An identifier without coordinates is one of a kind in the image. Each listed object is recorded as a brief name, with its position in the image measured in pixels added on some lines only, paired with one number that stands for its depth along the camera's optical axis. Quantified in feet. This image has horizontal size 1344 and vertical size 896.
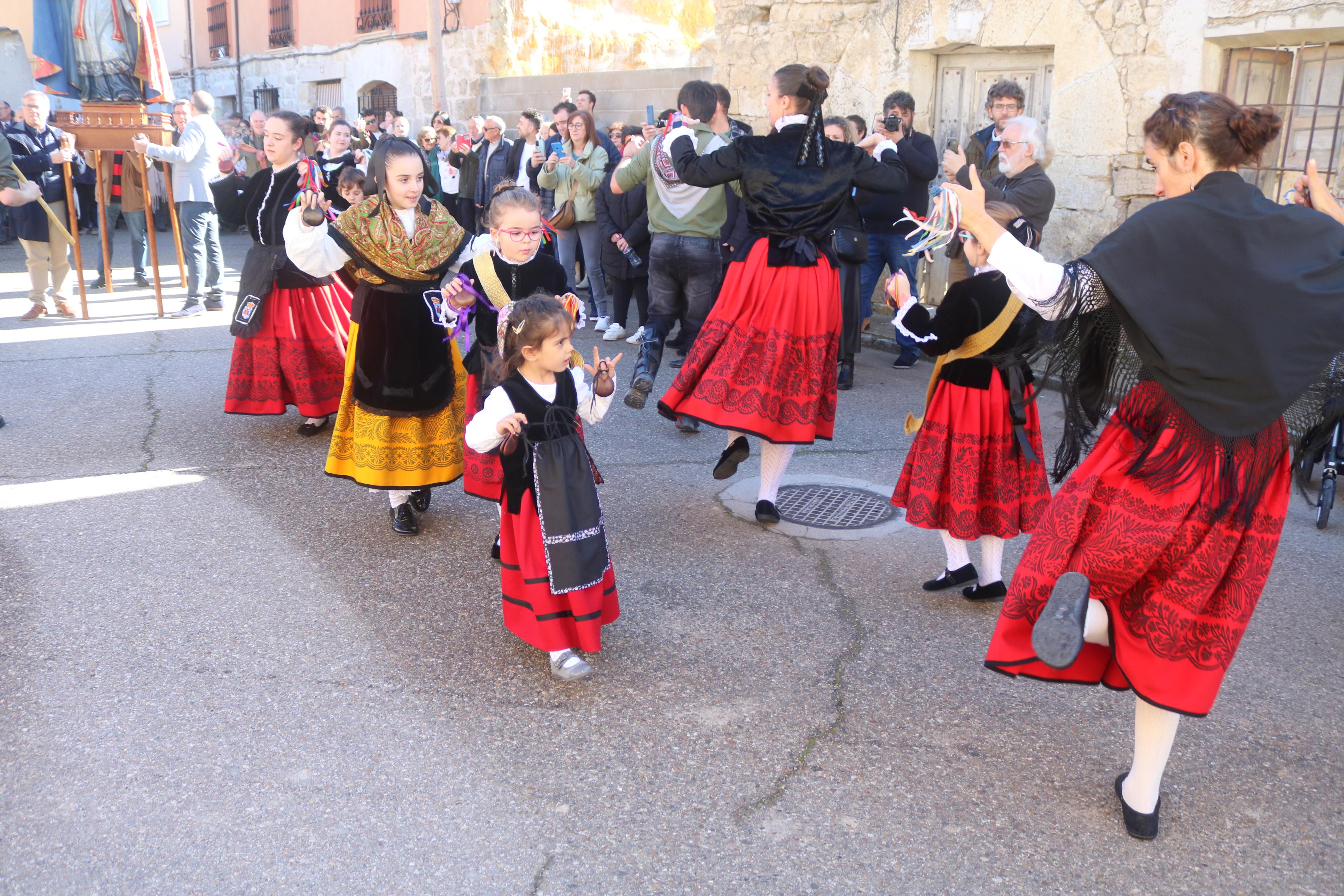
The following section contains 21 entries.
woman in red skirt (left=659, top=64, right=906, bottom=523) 15.05
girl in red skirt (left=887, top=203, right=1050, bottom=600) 12.10
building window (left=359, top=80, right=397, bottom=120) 66.03
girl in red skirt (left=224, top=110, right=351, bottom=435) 19.36
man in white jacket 28.68
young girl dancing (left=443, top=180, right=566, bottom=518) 12.87
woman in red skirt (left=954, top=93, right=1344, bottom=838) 7.64
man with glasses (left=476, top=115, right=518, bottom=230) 34.68
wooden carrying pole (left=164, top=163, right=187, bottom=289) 29.53
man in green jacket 21.25
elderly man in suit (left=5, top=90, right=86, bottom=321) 30.12
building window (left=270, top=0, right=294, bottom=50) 72.54
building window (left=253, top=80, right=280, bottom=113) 74.23
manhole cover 15.96
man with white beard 16.37
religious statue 27.91
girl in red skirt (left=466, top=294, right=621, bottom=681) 10.80
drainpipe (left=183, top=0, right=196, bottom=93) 82.12
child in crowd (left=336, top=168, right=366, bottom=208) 16.62
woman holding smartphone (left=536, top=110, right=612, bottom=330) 28.58
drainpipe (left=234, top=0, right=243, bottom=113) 76.84
